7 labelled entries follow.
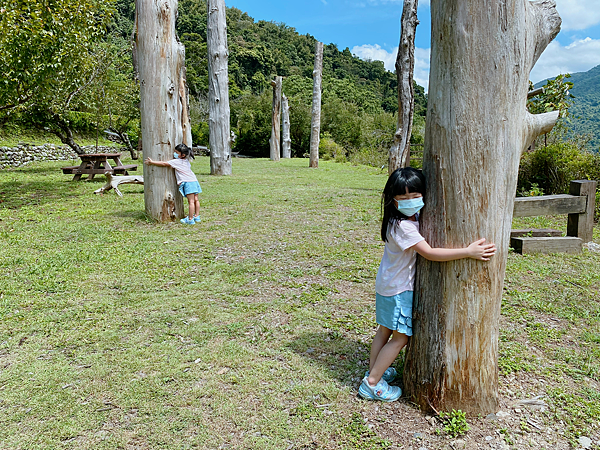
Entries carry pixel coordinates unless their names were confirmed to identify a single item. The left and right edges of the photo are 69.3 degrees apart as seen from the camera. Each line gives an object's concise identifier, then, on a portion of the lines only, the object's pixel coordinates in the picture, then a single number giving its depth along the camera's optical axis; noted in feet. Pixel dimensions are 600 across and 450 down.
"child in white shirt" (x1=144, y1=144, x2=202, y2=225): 23.22
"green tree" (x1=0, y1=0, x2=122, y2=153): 25.49
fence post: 19.67
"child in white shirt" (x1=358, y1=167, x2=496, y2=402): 8.10
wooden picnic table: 41.22
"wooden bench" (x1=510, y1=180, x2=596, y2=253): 19.16
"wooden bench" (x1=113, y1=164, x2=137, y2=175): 41.42
